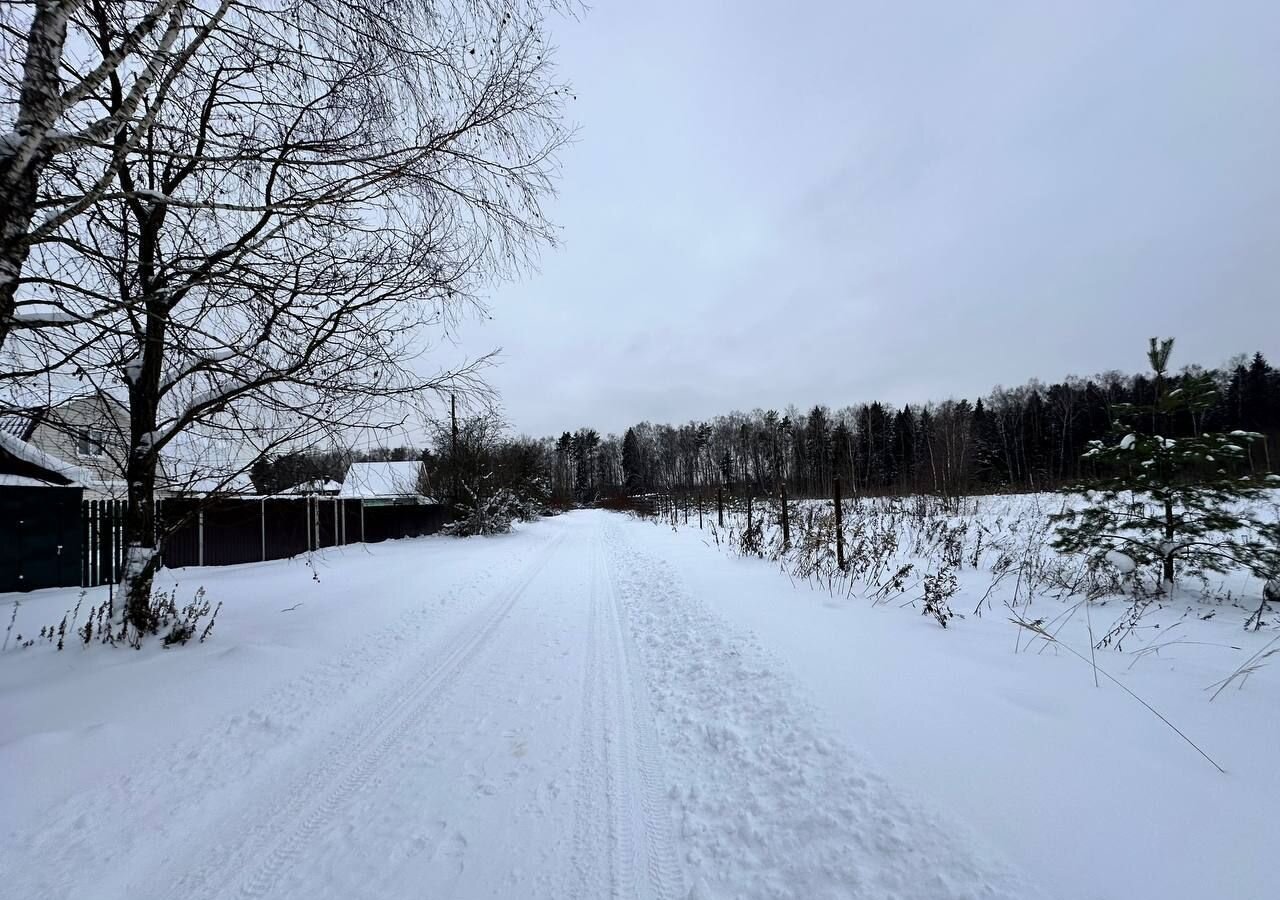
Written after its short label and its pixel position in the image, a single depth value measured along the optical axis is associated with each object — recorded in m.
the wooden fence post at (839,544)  7.83
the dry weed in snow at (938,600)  5.14
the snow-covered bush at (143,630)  4.79
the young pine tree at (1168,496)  5.91
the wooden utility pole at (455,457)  20.06
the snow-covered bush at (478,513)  20.47
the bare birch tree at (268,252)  3.34
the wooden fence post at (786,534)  10.23
